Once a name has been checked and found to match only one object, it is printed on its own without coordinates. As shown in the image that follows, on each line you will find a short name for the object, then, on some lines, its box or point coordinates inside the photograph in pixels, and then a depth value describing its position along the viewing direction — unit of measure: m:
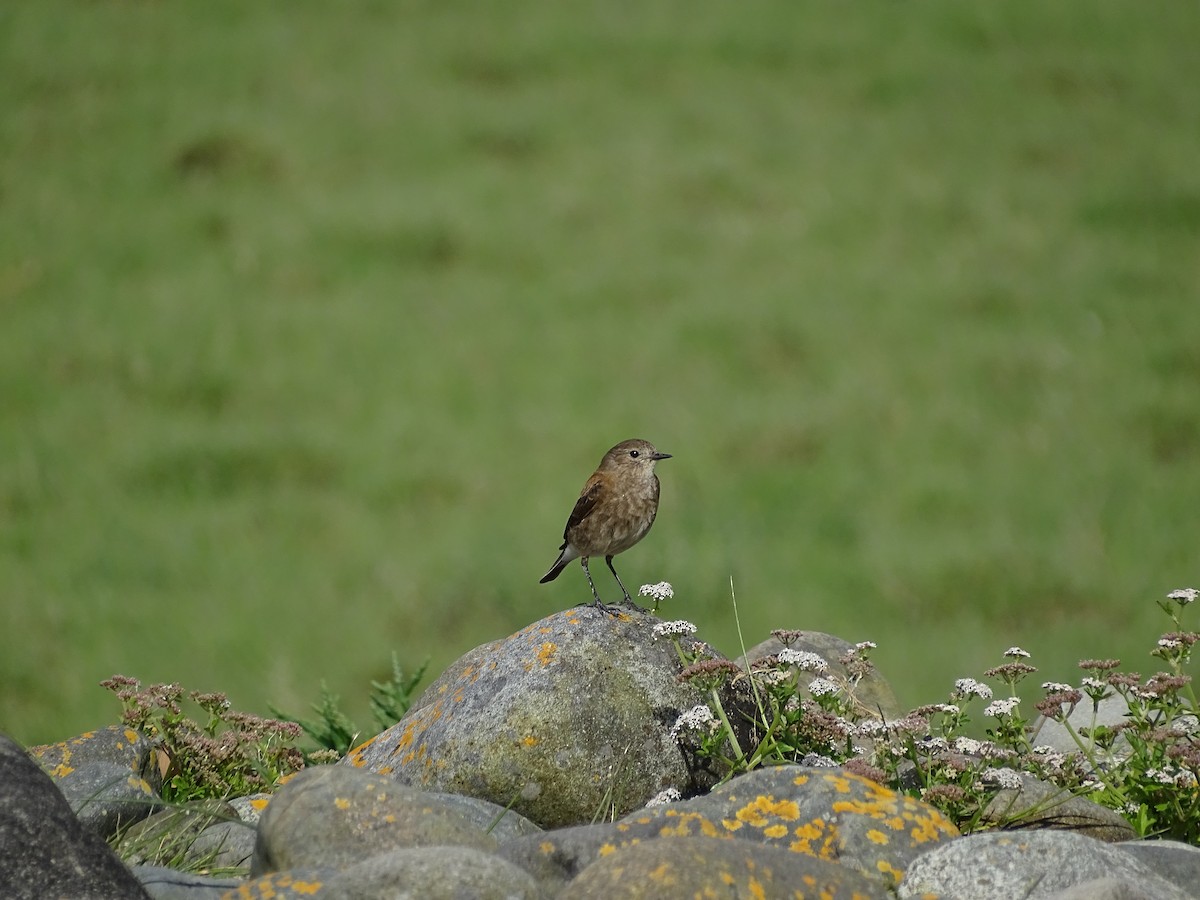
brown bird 14.35
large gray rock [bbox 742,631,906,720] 13.87
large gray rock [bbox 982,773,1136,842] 10.91
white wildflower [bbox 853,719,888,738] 11.07
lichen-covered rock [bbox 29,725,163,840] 10.98
